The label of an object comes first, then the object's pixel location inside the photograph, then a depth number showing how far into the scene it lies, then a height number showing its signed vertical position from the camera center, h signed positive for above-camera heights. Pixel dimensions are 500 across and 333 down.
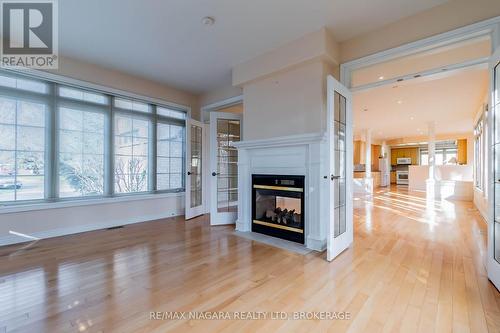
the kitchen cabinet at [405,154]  13.83 +0.81
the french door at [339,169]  2.62 -0.03
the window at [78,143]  3.32 +0.43
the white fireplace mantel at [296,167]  2.96 +0.00
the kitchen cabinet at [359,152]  11.40 +0.77
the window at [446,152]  11.65 +0.79
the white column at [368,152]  9.25 +0.61
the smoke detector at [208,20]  2.74 +1.80
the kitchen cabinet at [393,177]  14.63 -0.66
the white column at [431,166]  7.78 +0.02
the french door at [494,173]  2.16 -0.06
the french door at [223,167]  4.34 +0.00
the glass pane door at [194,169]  4.86 -0.05
